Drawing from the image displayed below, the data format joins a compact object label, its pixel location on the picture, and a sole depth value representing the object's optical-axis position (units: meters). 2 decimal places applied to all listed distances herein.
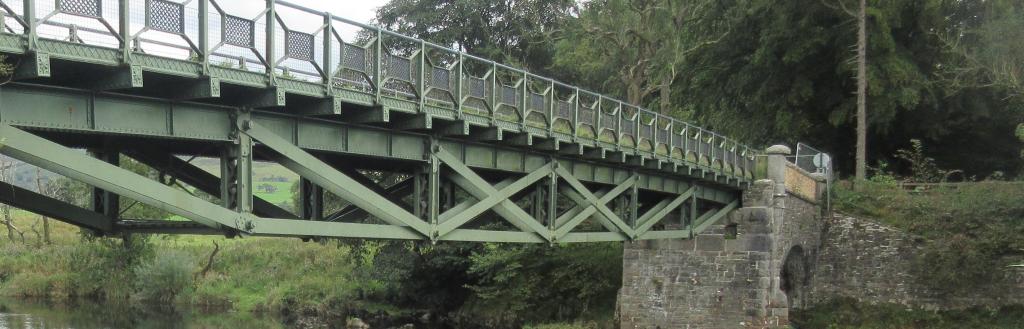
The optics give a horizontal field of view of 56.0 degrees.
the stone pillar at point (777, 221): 22.78
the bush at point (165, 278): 38.12
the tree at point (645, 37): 35.20
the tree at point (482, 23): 46.56
